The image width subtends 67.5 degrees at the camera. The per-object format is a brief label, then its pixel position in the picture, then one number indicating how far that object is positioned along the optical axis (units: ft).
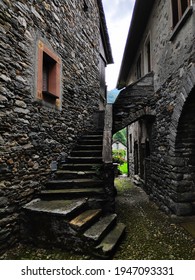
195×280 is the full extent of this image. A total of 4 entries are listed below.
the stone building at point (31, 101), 7.28
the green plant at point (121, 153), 62.17
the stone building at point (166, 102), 9.35
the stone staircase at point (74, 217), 6.80
